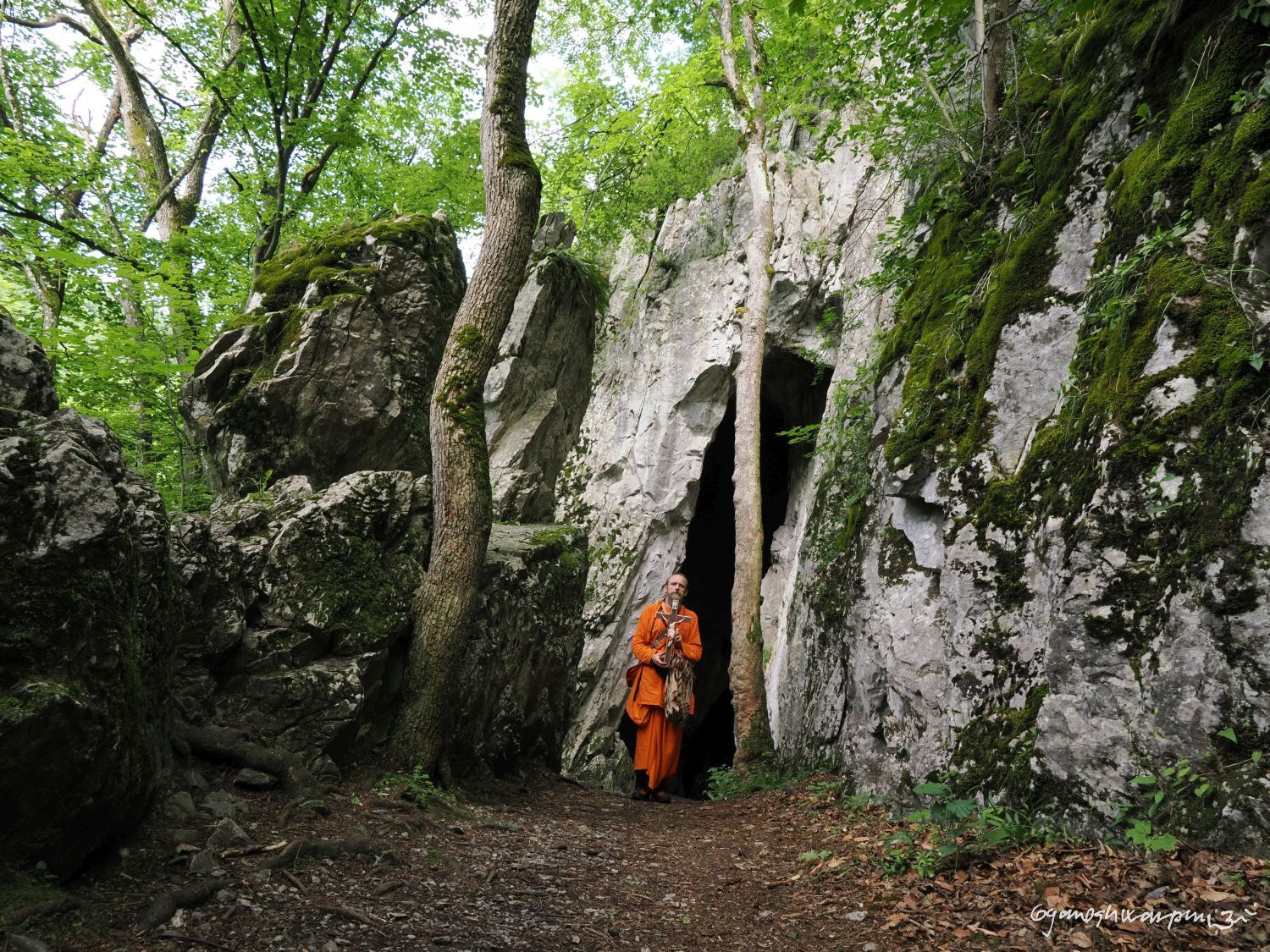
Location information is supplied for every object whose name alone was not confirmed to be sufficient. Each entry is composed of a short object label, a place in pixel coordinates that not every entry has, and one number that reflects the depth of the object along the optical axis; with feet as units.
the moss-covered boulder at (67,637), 8.38
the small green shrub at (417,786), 14.78
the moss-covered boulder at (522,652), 19.44
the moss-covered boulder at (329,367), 20.40
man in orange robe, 24.16
